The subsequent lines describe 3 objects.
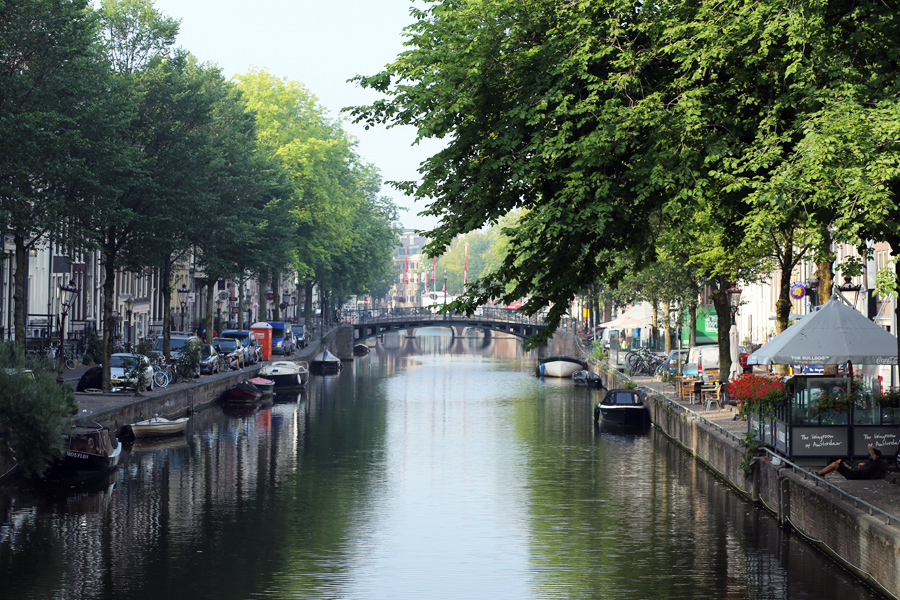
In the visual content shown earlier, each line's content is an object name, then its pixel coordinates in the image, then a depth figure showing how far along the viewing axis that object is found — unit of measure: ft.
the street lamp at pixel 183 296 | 259.64
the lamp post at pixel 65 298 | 173.17
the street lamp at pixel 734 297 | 141.69
